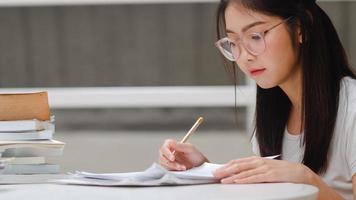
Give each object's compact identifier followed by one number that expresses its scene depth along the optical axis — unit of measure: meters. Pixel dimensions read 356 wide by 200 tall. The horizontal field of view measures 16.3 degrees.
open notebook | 2.54
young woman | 2.81
